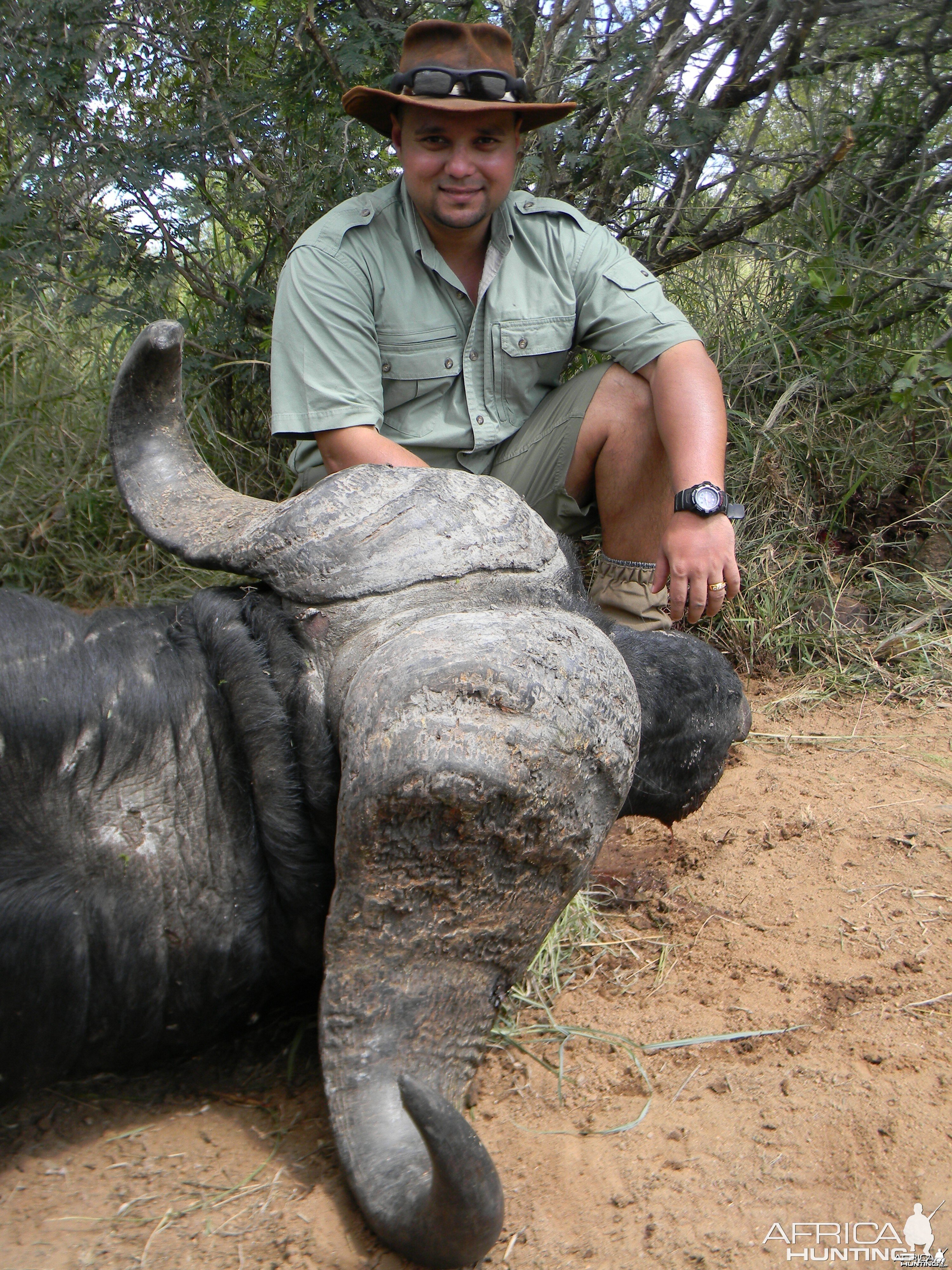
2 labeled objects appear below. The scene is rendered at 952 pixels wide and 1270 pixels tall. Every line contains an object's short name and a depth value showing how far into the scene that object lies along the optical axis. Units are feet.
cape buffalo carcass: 4.42
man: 9.66
